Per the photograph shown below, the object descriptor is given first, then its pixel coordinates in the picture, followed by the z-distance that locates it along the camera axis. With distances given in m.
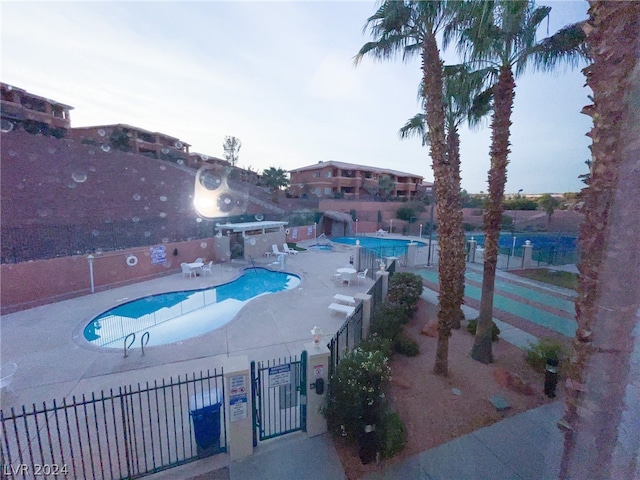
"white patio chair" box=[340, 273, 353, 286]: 12.70
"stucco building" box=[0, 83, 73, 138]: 26.88
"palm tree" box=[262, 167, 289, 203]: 44.34
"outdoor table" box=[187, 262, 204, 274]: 14.18
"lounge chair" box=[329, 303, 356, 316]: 8.98
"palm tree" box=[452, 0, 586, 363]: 5.62
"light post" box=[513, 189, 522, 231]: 37.21
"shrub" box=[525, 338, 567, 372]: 6.00
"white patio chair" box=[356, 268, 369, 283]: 13.66
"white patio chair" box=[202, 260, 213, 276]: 14.62
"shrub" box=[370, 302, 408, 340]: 7.09
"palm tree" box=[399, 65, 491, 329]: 7.11
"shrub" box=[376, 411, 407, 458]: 4.09
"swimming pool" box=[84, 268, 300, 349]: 8.71
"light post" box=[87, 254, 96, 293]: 11.12
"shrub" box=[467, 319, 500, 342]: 7.66
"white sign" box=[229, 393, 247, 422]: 4.04
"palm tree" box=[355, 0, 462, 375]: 5.36
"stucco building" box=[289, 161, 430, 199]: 50.03
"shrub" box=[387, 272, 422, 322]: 9.09
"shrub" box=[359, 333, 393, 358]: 6.07
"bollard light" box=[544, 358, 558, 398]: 5.40
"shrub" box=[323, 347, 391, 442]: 4.16
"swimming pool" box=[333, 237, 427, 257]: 28.15
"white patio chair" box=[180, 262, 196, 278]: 13.96
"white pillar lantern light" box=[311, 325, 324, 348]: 4.66
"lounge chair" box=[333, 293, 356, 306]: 9.74
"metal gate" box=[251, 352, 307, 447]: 4.39
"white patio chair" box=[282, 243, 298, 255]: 18.89
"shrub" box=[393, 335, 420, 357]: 6.85
